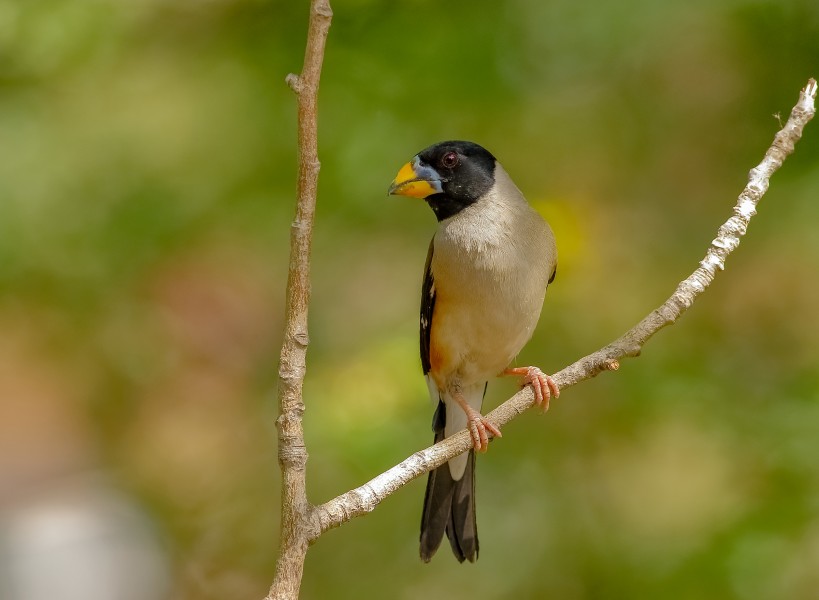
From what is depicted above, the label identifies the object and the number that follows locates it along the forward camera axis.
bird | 7.41
